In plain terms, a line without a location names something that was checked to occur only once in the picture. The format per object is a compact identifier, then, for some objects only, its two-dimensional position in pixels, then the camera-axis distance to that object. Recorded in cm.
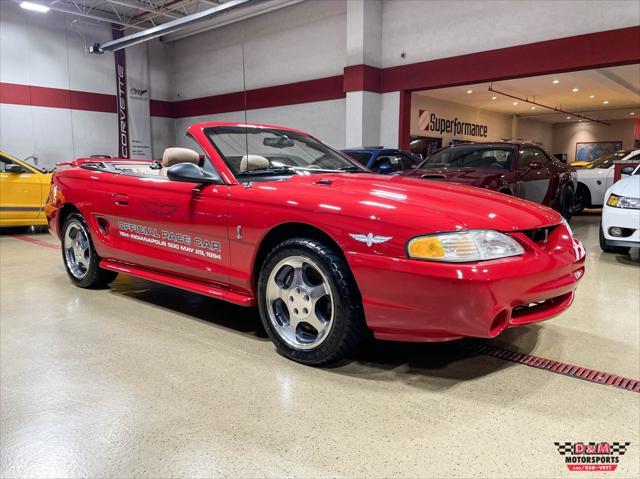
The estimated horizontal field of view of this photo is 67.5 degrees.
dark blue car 734
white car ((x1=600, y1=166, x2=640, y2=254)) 459
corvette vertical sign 1570
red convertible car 196
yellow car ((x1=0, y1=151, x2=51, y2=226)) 685
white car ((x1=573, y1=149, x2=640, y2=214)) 905
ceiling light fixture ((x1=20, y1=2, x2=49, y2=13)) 1196
